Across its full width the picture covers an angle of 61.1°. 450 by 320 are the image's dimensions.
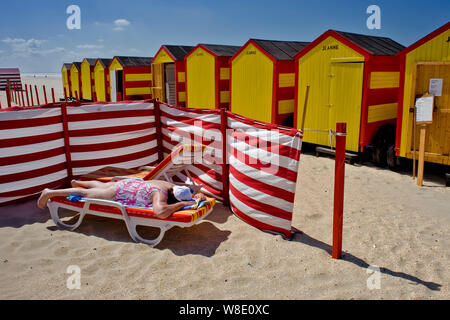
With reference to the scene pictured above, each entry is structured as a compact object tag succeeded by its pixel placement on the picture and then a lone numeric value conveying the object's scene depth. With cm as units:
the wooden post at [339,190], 383
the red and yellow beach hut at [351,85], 823
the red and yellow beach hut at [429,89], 700
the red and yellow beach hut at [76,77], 2362
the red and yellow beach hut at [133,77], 1752
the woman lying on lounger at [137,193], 468
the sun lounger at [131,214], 440
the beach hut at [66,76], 2559
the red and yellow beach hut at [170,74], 1485
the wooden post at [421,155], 702
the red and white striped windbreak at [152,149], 458
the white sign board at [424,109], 714
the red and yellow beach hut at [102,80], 1949
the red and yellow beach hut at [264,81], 1021
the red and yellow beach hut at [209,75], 1245
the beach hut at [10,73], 3622
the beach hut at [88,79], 2162
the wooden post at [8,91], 1068
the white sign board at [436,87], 707
